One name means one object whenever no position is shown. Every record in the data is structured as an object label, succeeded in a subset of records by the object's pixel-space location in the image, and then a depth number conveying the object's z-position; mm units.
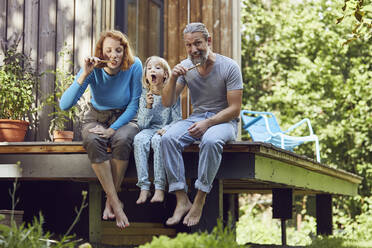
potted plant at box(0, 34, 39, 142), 5613
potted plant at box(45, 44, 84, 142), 5707
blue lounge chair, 8188
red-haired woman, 4188
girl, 4200
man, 3947
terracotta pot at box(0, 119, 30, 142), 5555
